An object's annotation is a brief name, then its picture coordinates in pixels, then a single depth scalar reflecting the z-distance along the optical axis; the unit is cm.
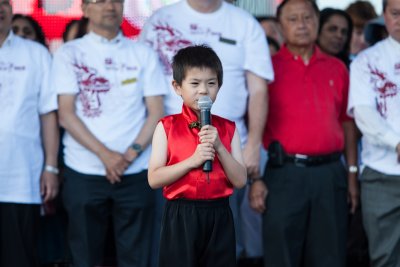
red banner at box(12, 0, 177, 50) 1395
